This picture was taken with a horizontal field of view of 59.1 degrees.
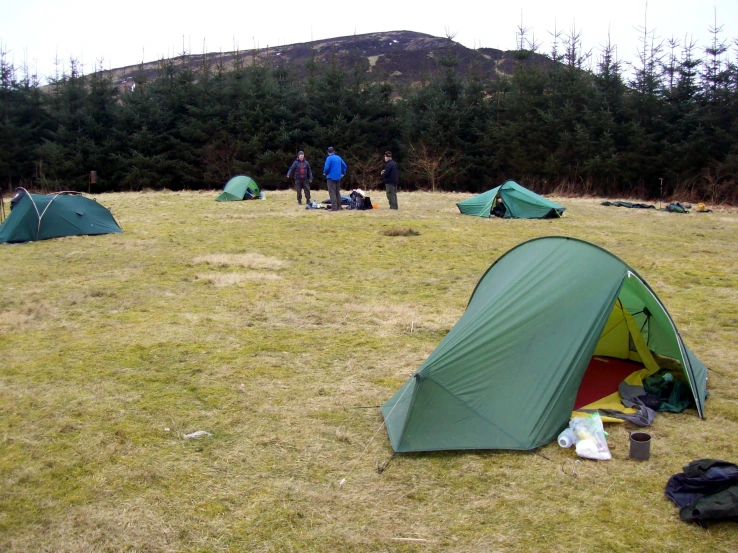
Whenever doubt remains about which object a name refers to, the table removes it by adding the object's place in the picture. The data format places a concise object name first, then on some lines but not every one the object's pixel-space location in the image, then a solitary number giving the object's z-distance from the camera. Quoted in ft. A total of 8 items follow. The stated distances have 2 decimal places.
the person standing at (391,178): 53.27
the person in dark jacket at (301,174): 57.52
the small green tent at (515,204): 50.96
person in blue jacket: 53.35
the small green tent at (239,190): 63.36
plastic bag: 13.37
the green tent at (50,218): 40.45
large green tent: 14.07
